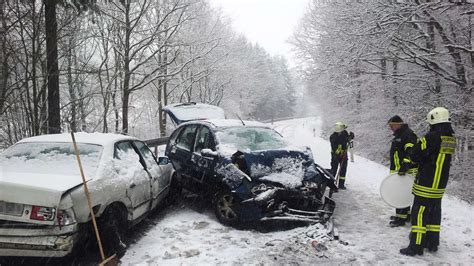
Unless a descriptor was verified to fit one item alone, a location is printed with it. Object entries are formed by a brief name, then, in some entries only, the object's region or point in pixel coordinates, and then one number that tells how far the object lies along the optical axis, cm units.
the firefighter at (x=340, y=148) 904
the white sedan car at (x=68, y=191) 383
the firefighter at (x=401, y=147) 606
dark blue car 561
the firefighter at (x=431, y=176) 473
